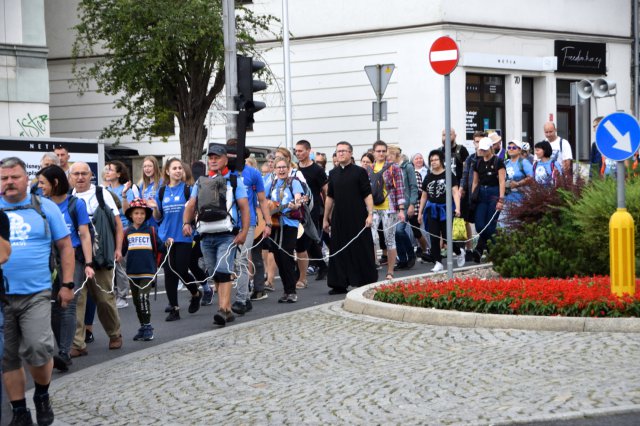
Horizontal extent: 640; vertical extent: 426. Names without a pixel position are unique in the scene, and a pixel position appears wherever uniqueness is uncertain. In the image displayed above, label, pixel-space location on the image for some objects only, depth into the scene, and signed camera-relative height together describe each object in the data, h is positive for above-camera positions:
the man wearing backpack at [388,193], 17.50 -0.37
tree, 30.31 +2.93
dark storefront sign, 35.53 +3.04
